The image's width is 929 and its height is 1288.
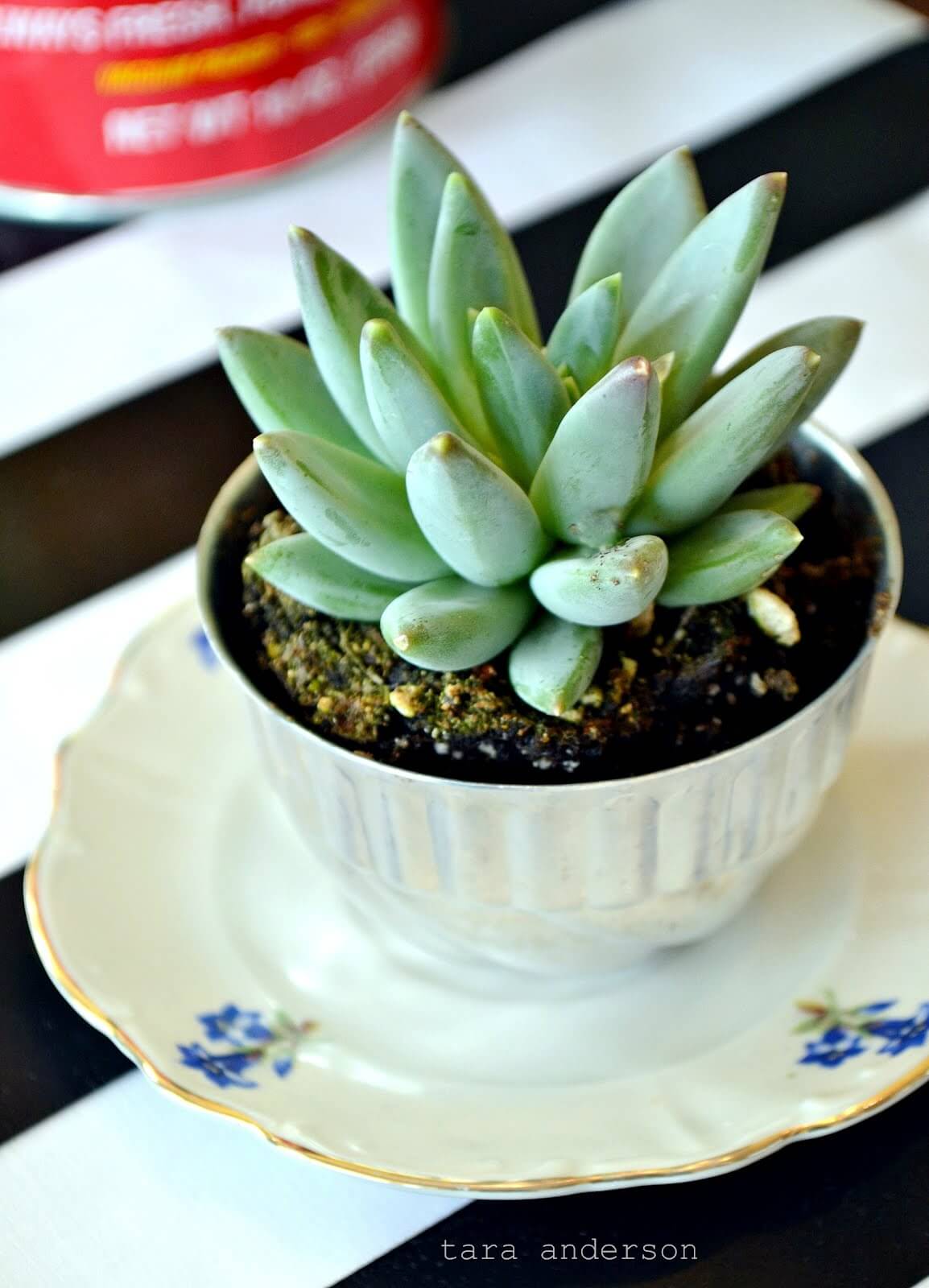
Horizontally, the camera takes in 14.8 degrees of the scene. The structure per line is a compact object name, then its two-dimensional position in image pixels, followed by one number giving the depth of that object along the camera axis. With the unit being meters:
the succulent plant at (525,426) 0.43
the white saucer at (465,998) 0.45
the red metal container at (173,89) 0.61
